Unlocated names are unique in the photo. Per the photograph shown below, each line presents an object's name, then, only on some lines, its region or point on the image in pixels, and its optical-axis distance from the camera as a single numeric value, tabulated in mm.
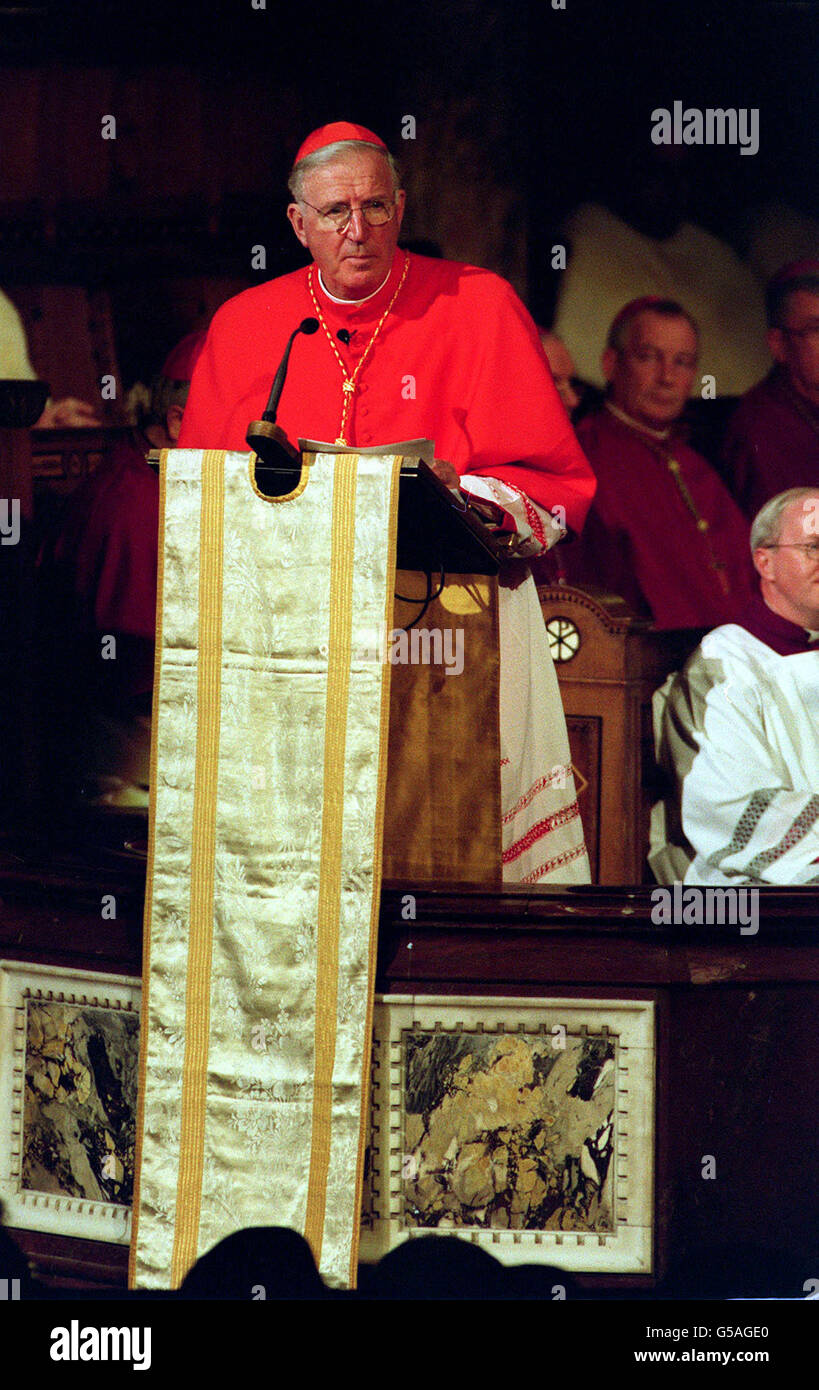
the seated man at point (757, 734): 8258
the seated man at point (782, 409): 11000
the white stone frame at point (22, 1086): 6773
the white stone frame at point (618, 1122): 6508
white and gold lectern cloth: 6184
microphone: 5848
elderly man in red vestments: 7289
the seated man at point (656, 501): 10930
